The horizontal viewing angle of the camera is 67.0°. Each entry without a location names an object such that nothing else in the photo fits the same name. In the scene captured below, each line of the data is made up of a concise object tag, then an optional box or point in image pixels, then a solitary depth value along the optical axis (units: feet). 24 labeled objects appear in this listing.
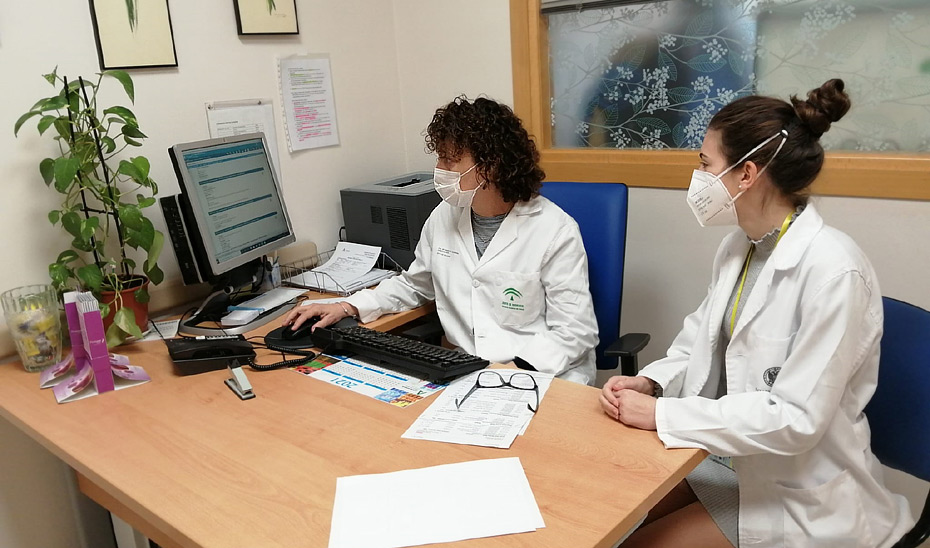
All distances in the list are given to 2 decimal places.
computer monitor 6.31
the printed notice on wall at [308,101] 8.23
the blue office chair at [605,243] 6.57
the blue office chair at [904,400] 4.41
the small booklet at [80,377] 5.29
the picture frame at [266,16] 7.64
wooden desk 3.57
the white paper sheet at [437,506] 3.43
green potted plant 5.88
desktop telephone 5.57
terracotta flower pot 6.15
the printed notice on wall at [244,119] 7.52
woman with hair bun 4.12
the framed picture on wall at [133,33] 6.53
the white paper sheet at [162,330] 6.48
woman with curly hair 6.28
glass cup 5.69
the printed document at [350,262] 7.95
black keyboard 5.17
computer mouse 6.11
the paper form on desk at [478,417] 4.32
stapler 5.11
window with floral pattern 6.17
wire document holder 7.54
